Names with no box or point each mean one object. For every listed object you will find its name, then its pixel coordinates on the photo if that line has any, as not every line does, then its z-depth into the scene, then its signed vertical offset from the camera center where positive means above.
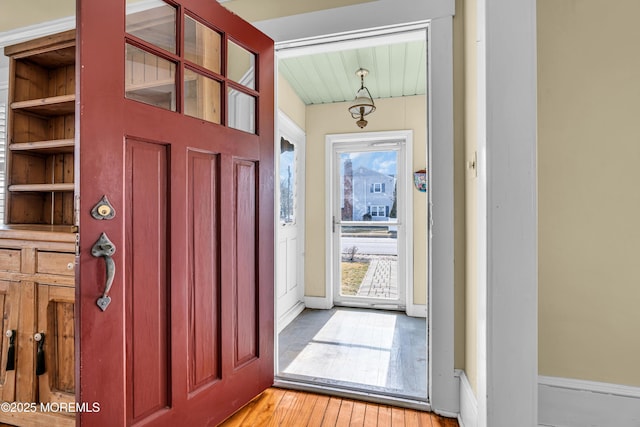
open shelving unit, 1.95 +0.53
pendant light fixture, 3.02 +1.02
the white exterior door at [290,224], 3.31 -0.13
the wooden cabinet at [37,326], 1.44 -0.51
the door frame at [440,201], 1.64 +0.06
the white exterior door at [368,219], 3.79 -0.08
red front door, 1.10 +0.01
